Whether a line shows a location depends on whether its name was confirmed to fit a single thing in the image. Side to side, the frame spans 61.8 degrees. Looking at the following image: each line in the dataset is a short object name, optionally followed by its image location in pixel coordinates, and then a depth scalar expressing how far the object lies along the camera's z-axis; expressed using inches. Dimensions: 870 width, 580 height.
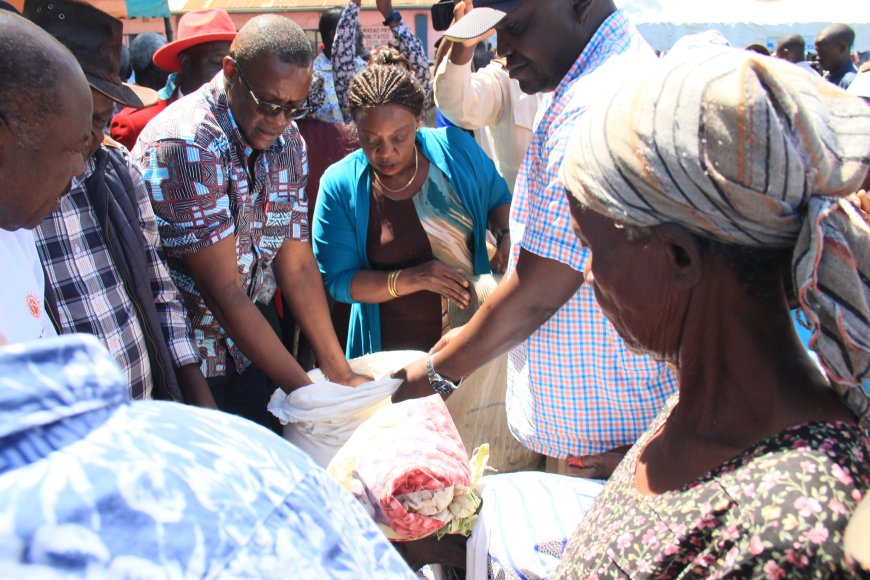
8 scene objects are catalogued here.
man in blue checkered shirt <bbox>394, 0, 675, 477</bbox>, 77.0
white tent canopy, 428.5
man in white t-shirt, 56.9
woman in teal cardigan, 119.9
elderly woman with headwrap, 38.2
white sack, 96.0
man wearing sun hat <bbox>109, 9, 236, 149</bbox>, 159.3
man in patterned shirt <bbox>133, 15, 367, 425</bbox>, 89.5
